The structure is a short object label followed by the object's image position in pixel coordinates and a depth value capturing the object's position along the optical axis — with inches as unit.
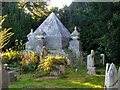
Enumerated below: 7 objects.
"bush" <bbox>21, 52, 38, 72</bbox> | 227.9
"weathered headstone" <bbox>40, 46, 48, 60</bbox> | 245.0
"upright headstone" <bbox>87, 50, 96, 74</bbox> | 220.1
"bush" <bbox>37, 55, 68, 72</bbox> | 205.6
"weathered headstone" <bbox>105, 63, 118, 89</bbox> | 118.9
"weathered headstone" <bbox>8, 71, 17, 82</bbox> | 187.8
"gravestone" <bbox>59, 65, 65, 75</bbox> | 209.4
